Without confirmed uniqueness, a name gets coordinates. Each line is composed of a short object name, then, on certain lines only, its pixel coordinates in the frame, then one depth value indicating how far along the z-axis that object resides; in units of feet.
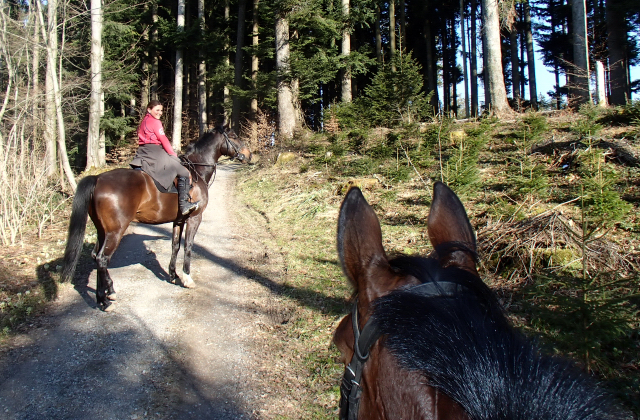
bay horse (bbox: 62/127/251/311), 20.11
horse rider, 22.13
